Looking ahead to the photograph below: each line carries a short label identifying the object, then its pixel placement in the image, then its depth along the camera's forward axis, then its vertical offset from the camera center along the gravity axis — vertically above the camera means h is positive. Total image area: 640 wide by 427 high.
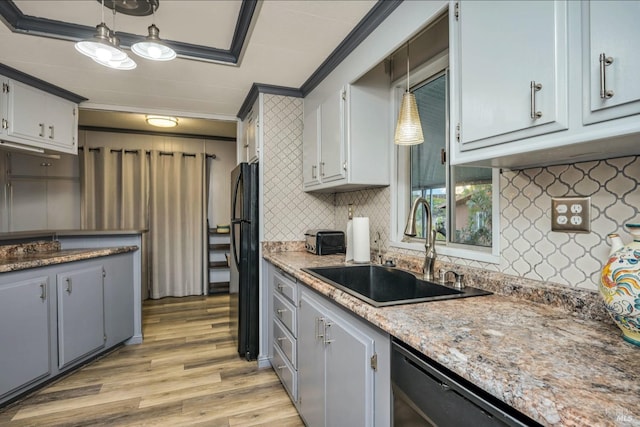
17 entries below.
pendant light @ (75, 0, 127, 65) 1.59 +0.84
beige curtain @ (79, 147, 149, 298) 4.33 +0.33
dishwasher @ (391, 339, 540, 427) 0.66 -0.44
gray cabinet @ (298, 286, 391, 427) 1.09 -0.61
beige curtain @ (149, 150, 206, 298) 4.61 -0.12
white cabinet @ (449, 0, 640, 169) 0.74 +0.35
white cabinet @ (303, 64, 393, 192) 2.11 +0.53
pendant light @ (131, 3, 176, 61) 1.68 +0.87
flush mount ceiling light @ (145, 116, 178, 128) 3.78 +1.13
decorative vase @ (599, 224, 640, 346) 0.76 -0.18
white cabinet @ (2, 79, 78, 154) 2.56 +0.82
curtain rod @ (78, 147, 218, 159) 4.42 +0.87
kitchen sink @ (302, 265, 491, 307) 1.54 -0.37
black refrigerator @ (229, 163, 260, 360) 2.63 -0.40
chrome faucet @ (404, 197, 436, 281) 1.57 -0.17
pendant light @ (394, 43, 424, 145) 1.62 +0.45
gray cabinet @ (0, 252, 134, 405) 2.04 -0.74
